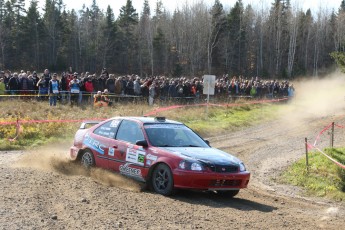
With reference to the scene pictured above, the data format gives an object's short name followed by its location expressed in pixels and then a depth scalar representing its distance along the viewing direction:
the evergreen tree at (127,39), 77.62
